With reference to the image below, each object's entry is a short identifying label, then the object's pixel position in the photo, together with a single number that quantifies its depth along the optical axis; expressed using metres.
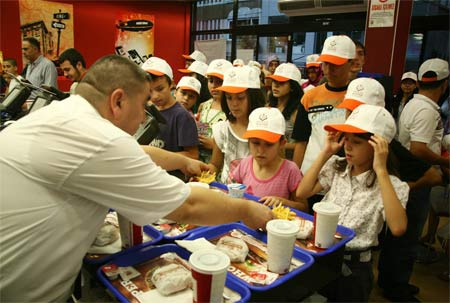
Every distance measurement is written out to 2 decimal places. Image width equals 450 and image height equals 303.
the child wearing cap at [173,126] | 2.33
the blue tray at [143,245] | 1.17
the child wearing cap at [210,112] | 2.65
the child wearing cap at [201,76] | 3.97
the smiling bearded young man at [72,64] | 3.74
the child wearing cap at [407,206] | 1.92
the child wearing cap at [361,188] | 1.55
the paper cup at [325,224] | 1.27
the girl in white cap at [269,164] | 1.89
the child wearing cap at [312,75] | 4.57
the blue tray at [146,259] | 1.01
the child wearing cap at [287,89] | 3.01
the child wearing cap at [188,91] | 3.22
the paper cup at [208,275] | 0.91
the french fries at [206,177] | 1.90
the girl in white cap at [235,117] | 2.27
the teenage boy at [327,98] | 2.28
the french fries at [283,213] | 1.47
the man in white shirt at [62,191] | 1.00
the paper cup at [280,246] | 1.11
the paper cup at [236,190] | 1.63
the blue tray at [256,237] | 1.06
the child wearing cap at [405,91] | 4.53
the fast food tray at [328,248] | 1.26
